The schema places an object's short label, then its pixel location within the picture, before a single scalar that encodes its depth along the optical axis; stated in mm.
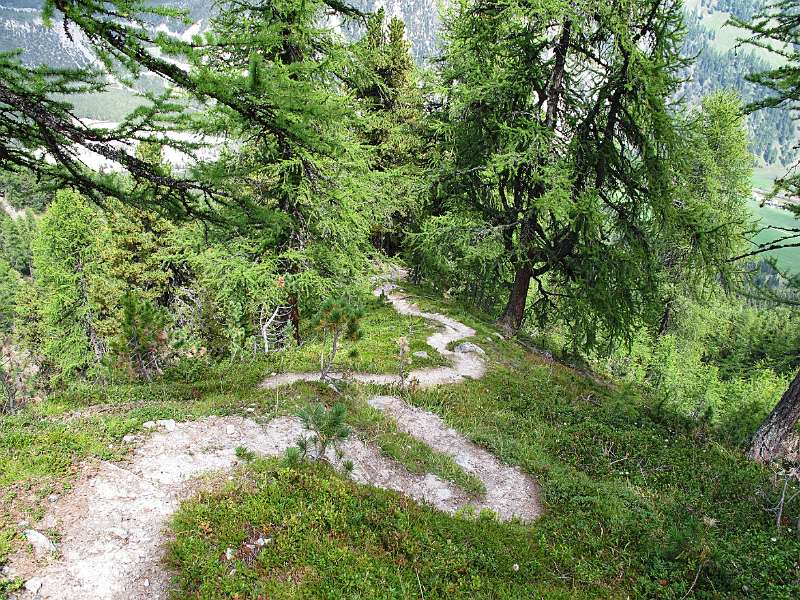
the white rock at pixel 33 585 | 4461
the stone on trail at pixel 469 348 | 15570
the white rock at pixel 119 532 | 5277
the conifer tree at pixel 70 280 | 24094
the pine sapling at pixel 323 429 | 6625
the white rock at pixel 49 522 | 5180
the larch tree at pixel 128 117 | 3936
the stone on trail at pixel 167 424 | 7609
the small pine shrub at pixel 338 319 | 9391
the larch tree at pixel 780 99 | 8367
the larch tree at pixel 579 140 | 12625
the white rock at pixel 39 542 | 4863
